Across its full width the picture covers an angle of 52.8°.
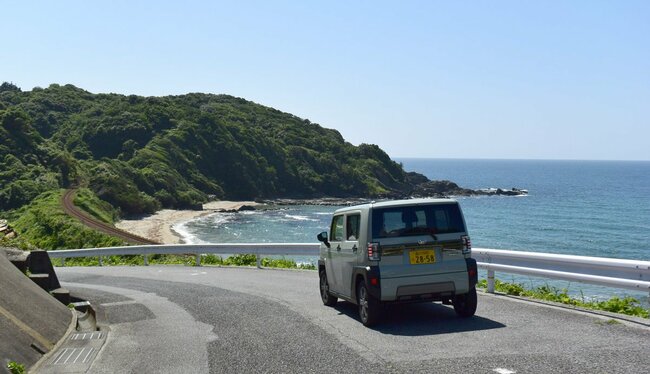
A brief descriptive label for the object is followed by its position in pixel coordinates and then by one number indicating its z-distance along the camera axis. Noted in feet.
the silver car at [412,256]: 31.30
